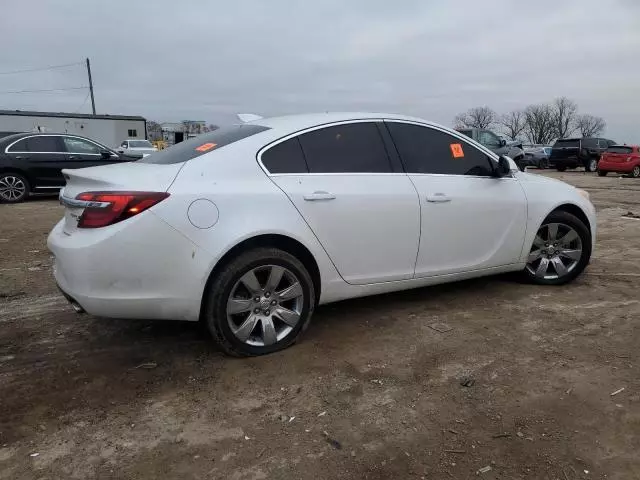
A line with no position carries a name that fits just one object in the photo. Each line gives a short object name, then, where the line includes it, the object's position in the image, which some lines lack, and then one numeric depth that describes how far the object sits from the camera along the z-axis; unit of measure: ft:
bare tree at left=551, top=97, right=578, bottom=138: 284.41
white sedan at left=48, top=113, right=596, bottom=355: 9.88
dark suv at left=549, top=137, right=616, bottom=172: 85.35
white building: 133.49
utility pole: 166.50
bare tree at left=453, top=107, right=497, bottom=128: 294.66
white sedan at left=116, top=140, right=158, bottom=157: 97.04
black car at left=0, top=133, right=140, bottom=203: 35.65
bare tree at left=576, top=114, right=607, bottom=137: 292.61
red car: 73.72
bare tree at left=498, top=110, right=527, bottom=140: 292.40
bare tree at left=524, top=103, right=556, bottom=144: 285.64
